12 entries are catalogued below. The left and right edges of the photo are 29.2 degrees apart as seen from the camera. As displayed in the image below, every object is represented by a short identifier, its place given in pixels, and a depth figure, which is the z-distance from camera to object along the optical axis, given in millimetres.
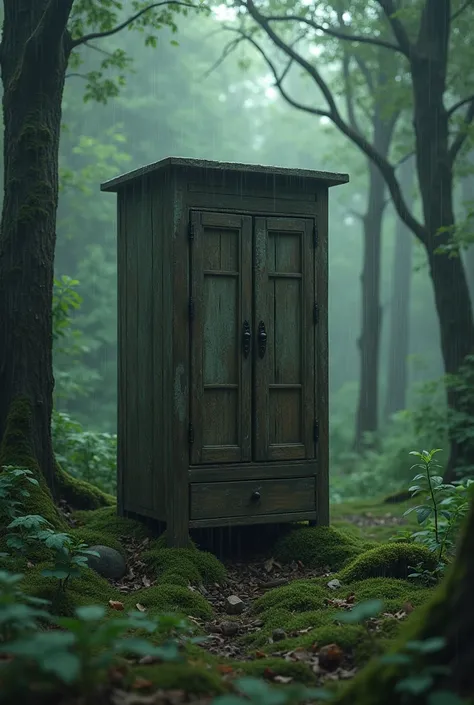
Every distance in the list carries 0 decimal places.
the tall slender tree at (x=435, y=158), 10836
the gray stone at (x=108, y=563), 6066
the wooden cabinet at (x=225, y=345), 6605
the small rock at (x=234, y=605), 5625
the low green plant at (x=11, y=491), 5668
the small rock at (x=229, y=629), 5023
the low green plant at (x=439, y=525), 5652
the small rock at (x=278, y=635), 4695
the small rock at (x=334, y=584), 5754
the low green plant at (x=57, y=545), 4883
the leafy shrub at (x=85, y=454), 9883
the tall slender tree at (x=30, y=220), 6891
